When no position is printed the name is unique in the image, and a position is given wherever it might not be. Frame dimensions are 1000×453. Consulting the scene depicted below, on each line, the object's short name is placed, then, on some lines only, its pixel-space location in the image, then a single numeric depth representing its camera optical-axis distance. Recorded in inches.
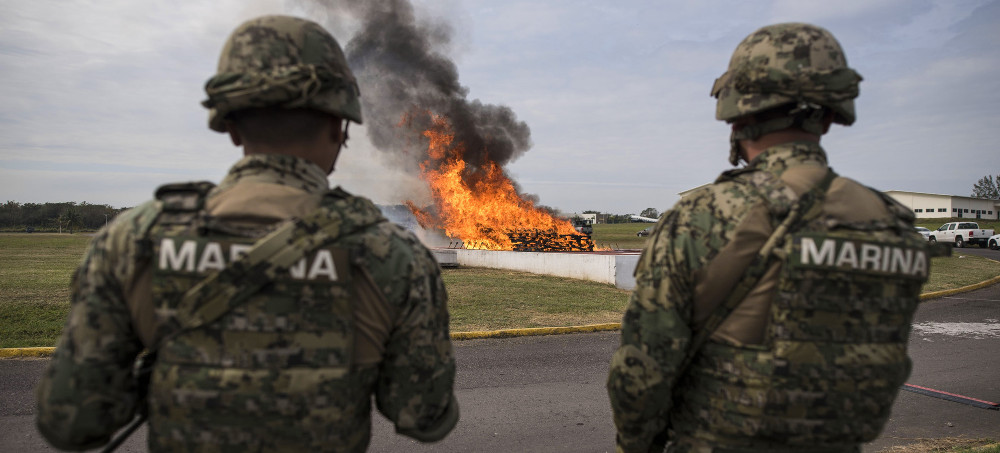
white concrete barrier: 563.2
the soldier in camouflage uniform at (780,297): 66.2
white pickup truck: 1358.3
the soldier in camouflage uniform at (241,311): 57.9
